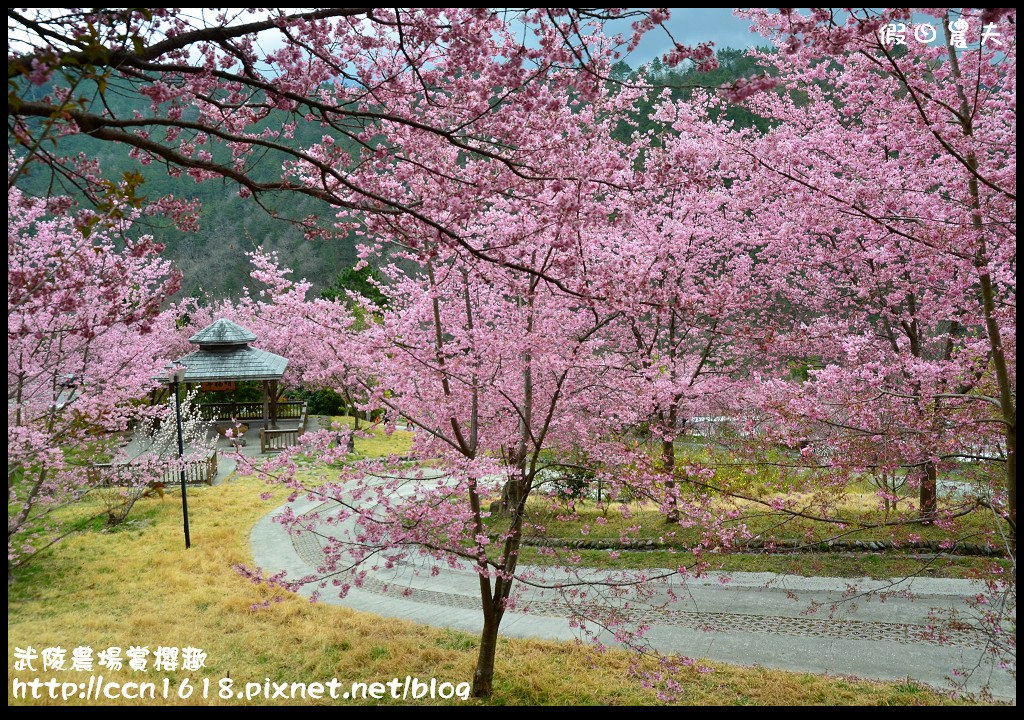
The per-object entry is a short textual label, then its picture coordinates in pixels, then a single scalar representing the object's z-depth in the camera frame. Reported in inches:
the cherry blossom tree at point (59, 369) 168.2
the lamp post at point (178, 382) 368.5
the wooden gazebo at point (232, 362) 850.1
